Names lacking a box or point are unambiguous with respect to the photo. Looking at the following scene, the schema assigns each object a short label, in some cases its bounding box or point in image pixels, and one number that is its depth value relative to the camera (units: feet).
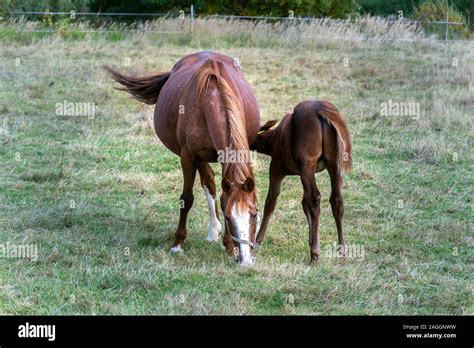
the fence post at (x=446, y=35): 67.42
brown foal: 21.67
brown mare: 19.90
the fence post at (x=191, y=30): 65.60
